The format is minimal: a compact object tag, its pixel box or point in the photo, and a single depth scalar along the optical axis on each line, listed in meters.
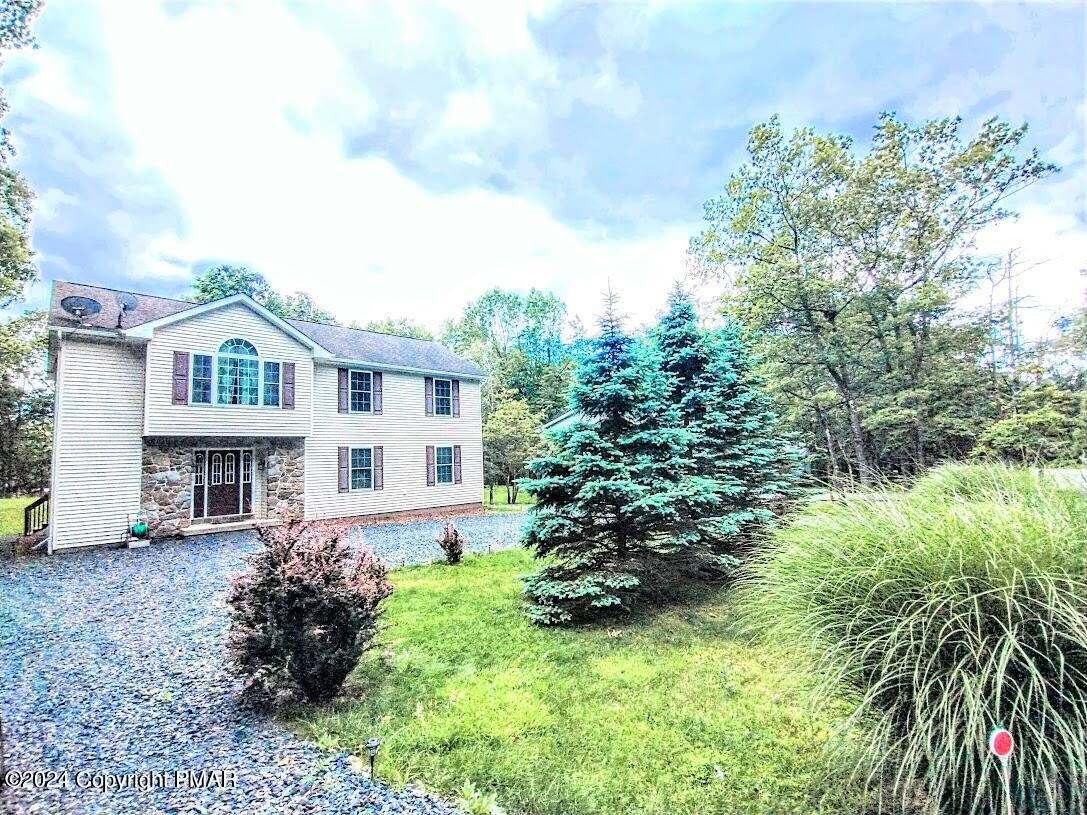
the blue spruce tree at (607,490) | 5.43
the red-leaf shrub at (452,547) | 8.54
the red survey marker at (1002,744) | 1.80
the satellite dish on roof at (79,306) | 9.81
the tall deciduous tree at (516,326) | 35.97
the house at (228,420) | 9.96
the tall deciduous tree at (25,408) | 11.92
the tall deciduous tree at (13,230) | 8.80
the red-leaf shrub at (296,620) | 3.50
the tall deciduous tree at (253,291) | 25.75
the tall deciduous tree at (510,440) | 21.36
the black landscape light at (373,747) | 2.69
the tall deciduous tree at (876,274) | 11.86
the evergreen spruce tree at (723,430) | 6.73
